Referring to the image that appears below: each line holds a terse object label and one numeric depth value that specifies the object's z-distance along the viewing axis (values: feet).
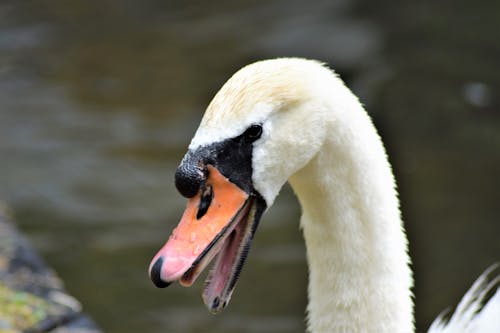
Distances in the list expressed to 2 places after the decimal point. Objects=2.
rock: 22.95
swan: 15.35
